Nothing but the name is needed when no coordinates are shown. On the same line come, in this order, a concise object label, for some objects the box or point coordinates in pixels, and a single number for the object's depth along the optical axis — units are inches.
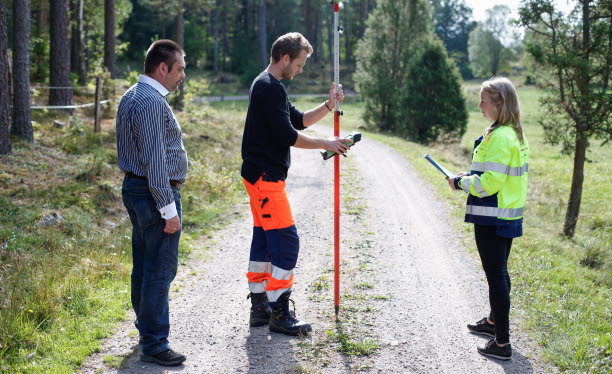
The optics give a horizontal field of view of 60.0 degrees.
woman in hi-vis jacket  159.9
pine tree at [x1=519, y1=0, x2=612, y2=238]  352.2
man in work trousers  172.9
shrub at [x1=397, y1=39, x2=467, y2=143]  856.9
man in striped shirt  149.6
